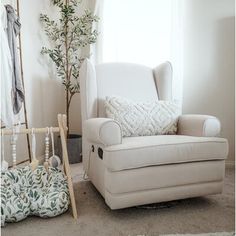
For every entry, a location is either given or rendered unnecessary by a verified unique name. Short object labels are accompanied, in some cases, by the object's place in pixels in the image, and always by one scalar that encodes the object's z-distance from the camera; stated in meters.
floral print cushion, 1.33
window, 2.55
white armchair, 1.38
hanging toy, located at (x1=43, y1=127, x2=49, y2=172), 1.57
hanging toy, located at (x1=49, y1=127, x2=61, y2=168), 1.62
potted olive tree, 2.62
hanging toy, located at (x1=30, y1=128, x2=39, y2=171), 1.54
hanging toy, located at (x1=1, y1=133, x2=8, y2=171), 1.47
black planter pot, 2.64
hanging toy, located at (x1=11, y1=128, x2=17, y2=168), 1.43
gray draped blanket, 1.89
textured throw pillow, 1.78
